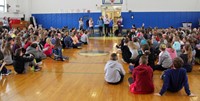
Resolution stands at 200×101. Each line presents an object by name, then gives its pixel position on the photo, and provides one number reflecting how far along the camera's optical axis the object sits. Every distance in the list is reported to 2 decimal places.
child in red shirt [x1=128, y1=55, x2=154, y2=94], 4.90
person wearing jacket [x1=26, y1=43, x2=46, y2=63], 7.98
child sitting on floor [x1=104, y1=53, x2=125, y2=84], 5.64
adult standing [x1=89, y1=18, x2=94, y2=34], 20.78
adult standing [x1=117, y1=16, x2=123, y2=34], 20.31
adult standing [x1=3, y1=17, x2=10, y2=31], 17.65
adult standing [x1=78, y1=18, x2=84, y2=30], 21.03
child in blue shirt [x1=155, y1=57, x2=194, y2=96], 4.74
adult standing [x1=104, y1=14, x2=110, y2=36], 19.49
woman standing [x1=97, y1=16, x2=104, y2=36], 20.06
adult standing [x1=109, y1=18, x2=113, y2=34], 19.63
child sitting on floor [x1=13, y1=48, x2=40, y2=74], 6.55
